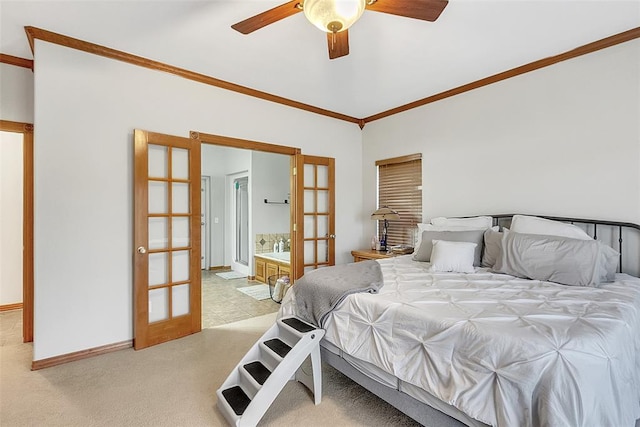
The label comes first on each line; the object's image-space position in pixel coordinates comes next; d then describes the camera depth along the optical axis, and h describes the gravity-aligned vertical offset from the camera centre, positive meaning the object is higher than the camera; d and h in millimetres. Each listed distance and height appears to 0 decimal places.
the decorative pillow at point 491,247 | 2795 -311
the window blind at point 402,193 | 4230 +318
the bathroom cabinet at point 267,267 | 4926 -890
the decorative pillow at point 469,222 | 3266 -86
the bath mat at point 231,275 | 6129 -1228
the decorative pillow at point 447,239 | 2986 -251
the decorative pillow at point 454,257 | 2729 -390
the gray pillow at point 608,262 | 2260 -366
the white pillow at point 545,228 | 2570 -123
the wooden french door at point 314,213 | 4223 +30
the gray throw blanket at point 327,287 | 2137 -529
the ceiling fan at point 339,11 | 1668 +1201
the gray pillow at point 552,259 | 2197 -349
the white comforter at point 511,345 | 1185 -614
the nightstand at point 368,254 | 4041 -541
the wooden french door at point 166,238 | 2906 -228
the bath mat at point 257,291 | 4770 -1255
